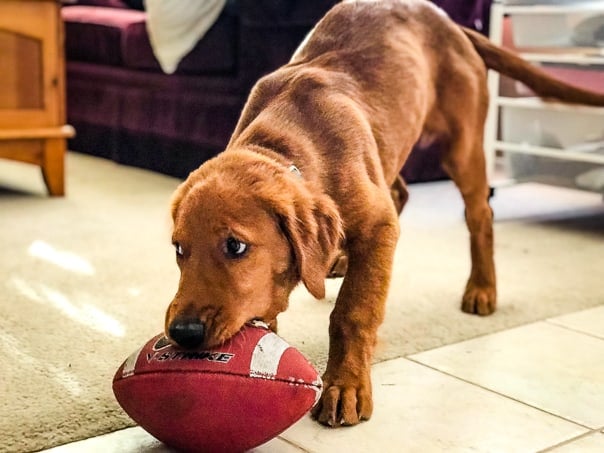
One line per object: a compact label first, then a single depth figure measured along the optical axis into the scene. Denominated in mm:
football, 1241
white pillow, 3625
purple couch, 3500
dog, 1338
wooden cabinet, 3344
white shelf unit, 3070
